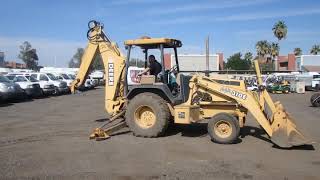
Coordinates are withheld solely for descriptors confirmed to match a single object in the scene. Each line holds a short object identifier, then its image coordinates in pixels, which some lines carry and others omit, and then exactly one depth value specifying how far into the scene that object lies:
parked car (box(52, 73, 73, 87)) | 30.06
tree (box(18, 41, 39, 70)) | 79.89
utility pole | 29.30
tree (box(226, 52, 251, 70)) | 63.12
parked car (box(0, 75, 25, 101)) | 18.86
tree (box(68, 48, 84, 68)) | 93.96
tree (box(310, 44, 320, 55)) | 70.43
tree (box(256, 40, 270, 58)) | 60.21
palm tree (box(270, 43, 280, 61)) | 59.44
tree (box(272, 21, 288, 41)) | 55.30
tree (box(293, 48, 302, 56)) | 76.04
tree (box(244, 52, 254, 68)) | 70.34
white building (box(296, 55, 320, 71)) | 51.25
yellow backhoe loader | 8.41
